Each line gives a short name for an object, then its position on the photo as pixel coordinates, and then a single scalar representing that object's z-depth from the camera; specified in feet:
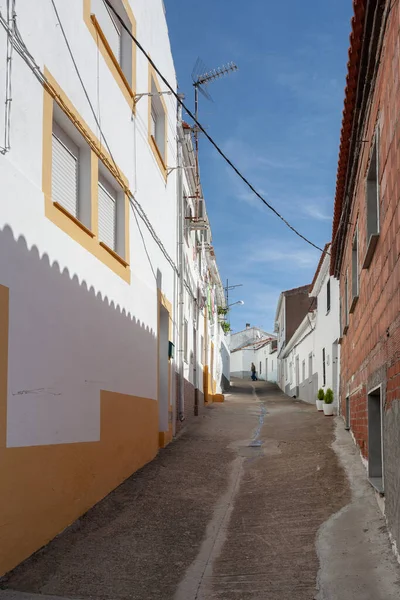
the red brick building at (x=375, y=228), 16.62
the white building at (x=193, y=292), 48.34
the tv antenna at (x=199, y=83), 49.46
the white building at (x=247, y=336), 239.50
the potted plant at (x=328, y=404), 49.29
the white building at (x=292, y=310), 122.42
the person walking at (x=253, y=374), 180.96
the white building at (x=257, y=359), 171.16
